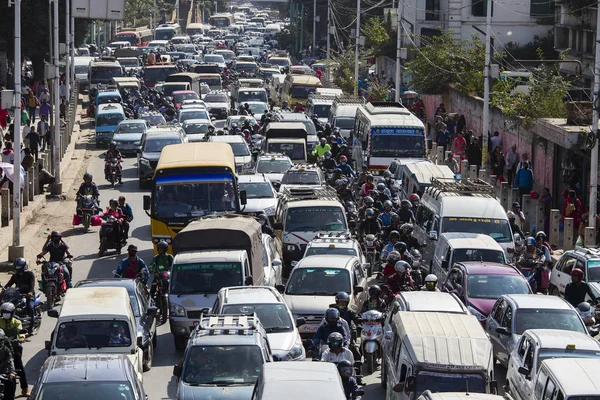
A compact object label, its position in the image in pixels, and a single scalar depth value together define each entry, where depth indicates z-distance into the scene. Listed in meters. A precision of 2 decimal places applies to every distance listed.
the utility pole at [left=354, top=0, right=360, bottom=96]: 70.38
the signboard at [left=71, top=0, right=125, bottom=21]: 64.81
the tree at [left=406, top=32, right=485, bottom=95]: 56.47
